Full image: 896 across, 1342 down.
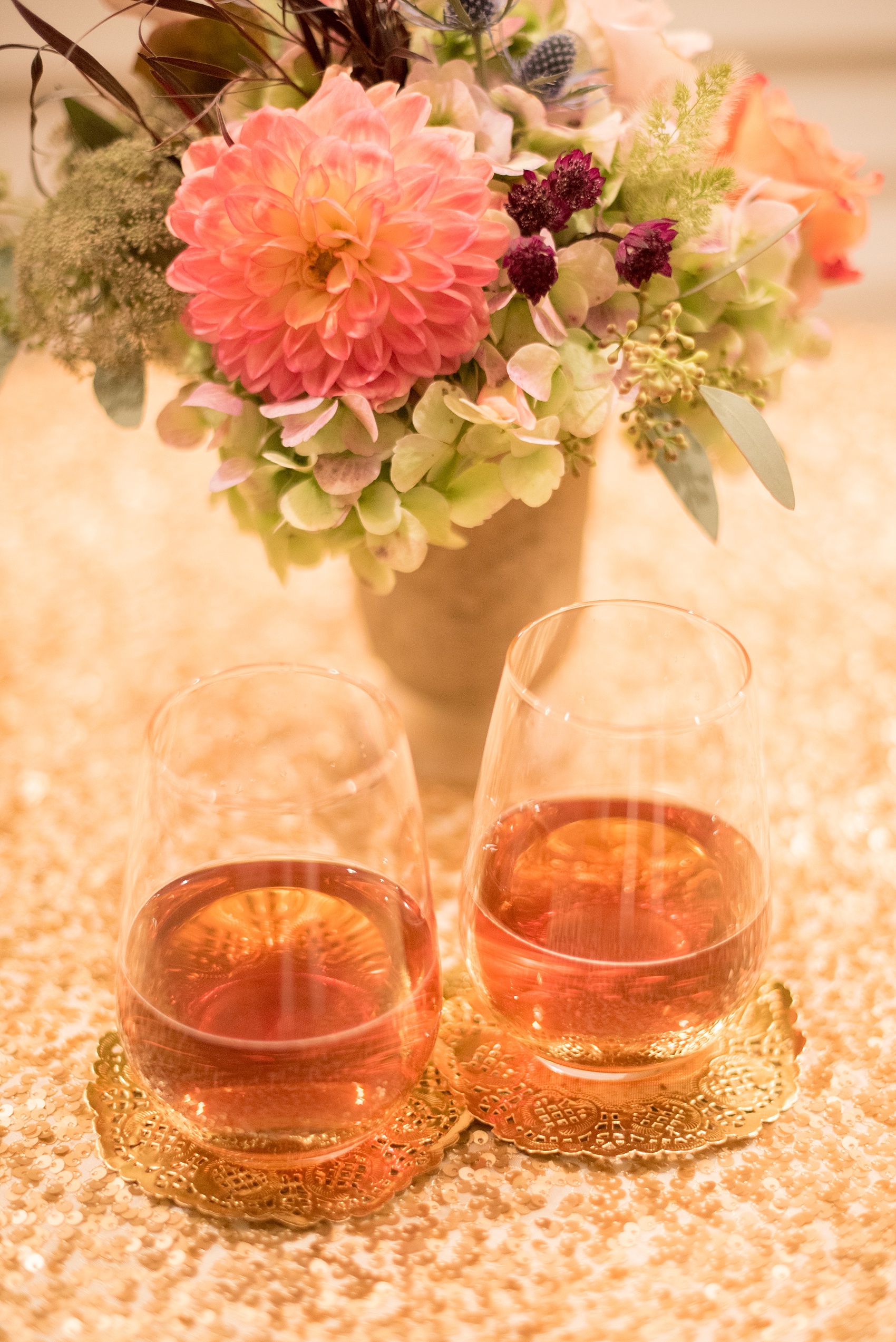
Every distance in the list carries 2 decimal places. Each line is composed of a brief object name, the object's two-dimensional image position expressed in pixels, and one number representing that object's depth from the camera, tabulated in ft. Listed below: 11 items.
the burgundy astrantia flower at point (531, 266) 2.10
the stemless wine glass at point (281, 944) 1.73
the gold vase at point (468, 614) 2.71
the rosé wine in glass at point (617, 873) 1.89
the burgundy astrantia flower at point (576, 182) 2.12
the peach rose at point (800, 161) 2.54
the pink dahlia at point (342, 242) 2.03
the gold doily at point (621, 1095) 2.01
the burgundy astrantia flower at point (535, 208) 2.14
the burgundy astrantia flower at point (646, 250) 2.15
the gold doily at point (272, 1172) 1.88
